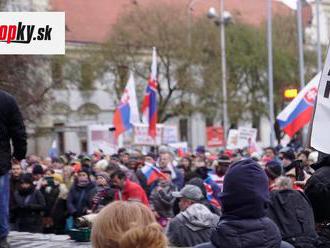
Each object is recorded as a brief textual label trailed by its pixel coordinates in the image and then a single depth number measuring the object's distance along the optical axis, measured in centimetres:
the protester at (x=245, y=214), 361
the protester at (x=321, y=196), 480
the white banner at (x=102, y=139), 2623
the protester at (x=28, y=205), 1155
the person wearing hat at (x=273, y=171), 789
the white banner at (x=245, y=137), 2464
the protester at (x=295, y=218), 553
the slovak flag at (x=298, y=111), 1620
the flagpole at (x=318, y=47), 3444
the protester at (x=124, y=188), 915
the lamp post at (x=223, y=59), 3819
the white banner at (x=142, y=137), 1994
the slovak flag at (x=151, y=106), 1870
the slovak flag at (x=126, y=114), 2086
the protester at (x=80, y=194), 1113
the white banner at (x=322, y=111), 483
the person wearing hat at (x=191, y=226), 697
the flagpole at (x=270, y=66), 3126
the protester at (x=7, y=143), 633
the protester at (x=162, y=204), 946
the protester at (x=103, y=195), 923
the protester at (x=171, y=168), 1317
